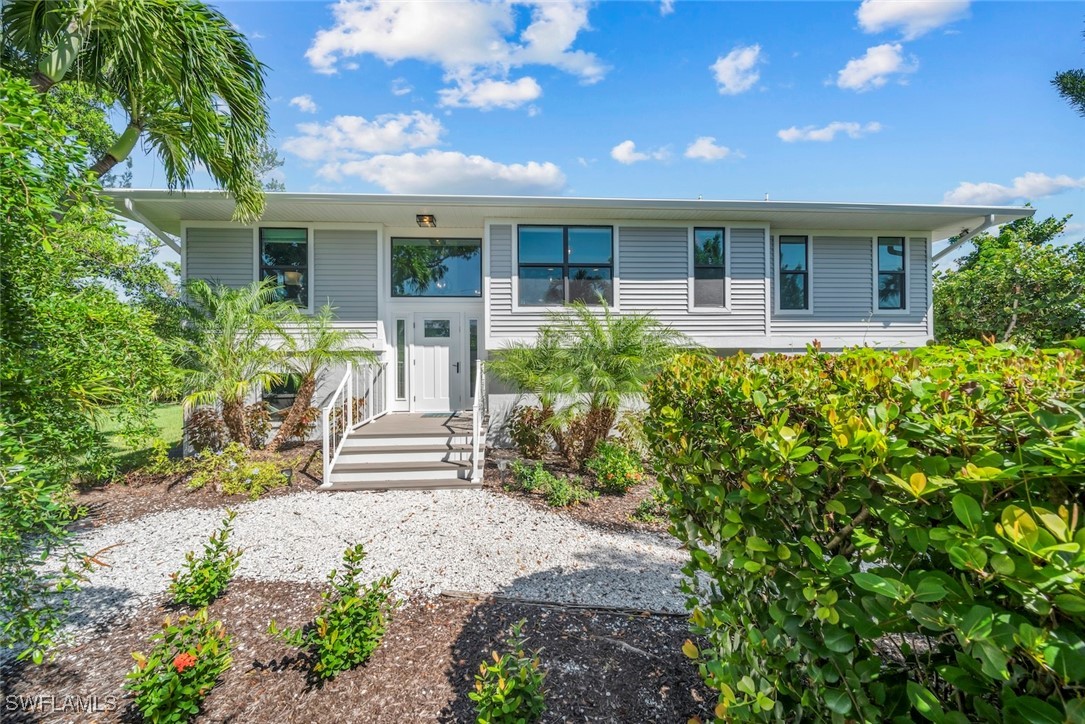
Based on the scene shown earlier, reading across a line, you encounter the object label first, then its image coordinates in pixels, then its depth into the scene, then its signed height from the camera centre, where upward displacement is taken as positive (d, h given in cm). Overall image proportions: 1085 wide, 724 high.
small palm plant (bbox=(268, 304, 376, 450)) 703 +17
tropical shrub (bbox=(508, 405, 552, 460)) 681 -109
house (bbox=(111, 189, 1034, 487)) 772 +189
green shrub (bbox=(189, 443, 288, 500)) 566 -146
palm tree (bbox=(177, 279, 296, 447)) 632 +24
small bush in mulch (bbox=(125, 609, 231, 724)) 204 -151
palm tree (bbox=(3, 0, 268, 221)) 374 +304
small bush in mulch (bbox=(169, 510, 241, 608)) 298 -149
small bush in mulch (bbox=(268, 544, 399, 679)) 237 -150
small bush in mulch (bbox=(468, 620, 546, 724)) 185 -145
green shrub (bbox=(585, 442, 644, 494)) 568 -140
